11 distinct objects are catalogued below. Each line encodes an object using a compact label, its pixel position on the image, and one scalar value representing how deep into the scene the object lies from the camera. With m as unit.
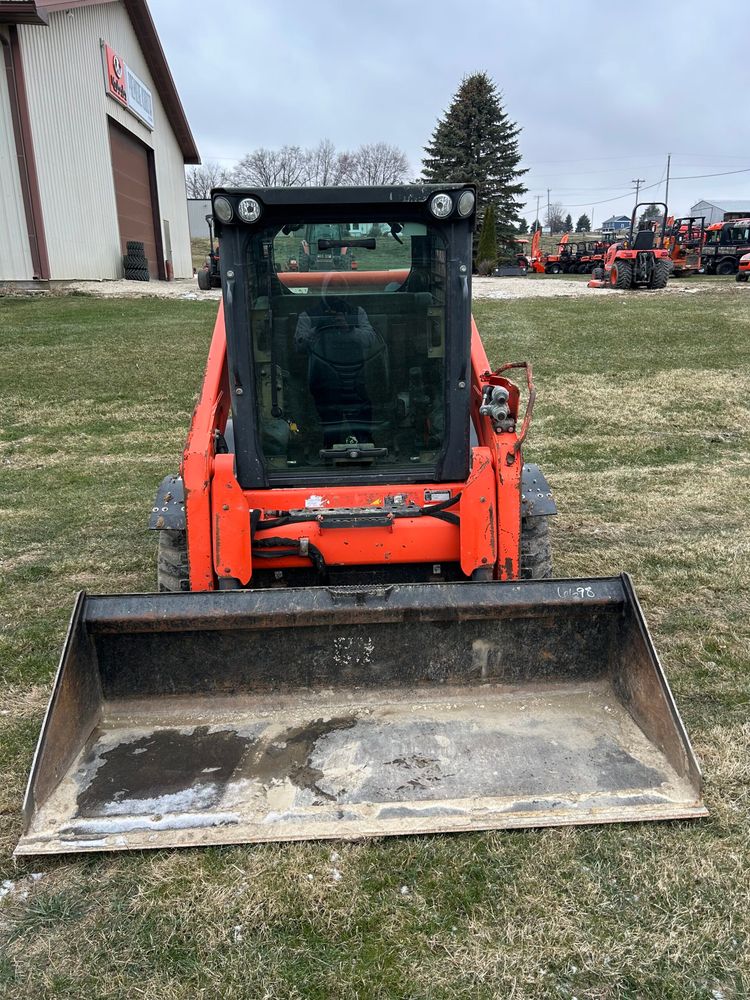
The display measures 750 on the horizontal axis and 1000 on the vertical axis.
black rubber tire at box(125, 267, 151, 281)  22.33
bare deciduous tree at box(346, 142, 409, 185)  67.56
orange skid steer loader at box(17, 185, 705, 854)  2.86
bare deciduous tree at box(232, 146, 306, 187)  66.75
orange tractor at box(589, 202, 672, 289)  22.77
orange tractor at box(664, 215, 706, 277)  30.90
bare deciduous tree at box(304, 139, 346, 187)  68.44
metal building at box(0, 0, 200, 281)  17.00
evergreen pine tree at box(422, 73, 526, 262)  41.53
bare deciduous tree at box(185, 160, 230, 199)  73.06
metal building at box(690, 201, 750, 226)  71.69
